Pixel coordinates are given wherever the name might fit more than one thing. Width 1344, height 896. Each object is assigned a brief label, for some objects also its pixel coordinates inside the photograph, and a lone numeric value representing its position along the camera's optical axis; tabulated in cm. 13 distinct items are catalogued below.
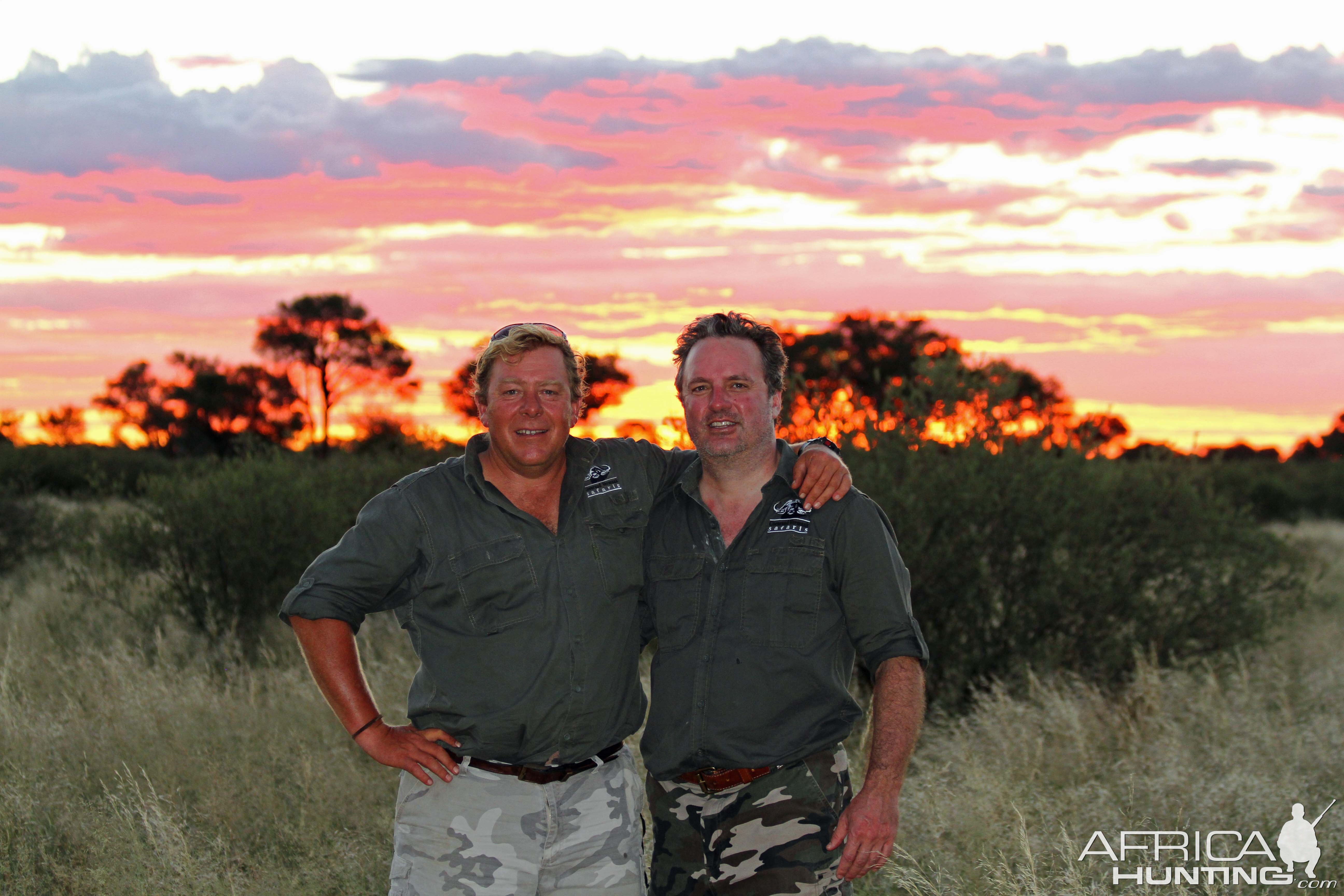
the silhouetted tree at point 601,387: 3656
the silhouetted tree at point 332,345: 4297
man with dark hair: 345
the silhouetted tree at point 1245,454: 4725
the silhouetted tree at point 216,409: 4341
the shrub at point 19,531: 1470
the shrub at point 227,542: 1103
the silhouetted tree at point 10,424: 5122
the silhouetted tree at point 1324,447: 5781
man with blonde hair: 347
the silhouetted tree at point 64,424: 5706
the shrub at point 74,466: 2538
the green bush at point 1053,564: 862
